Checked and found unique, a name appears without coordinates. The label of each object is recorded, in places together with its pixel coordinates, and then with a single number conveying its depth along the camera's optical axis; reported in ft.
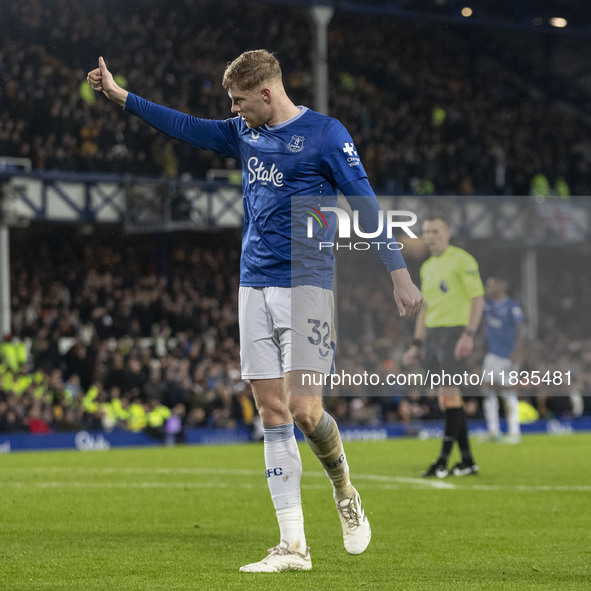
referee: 41.64
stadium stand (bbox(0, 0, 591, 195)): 165.23
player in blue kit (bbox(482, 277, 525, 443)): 39.17
